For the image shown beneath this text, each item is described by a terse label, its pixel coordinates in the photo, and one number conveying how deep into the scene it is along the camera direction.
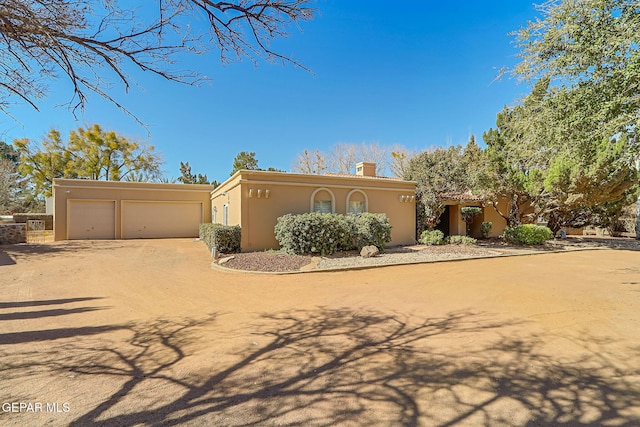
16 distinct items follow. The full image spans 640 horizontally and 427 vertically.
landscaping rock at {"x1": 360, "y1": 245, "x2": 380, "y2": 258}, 11.16
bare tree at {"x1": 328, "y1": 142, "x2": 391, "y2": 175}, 34.12
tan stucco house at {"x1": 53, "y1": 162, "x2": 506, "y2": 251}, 12.35
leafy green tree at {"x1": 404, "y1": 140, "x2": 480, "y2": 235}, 15.36
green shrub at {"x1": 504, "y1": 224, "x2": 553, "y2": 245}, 15.59
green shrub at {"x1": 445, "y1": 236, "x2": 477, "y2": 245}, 15.24
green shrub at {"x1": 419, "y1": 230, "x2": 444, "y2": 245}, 15.03
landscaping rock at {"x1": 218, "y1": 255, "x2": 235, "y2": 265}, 9.87
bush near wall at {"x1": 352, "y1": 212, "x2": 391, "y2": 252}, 11.98
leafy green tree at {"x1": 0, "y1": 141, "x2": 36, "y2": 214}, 26.12
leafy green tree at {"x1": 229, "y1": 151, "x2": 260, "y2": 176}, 36.91
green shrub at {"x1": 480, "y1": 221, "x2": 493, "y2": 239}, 18.83
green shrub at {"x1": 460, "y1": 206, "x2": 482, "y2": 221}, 18.61
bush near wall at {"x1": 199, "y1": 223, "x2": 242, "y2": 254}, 11.48
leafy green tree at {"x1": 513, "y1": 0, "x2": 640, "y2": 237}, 5.70
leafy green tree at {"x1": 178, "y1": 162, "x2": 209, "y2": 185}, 36.56
